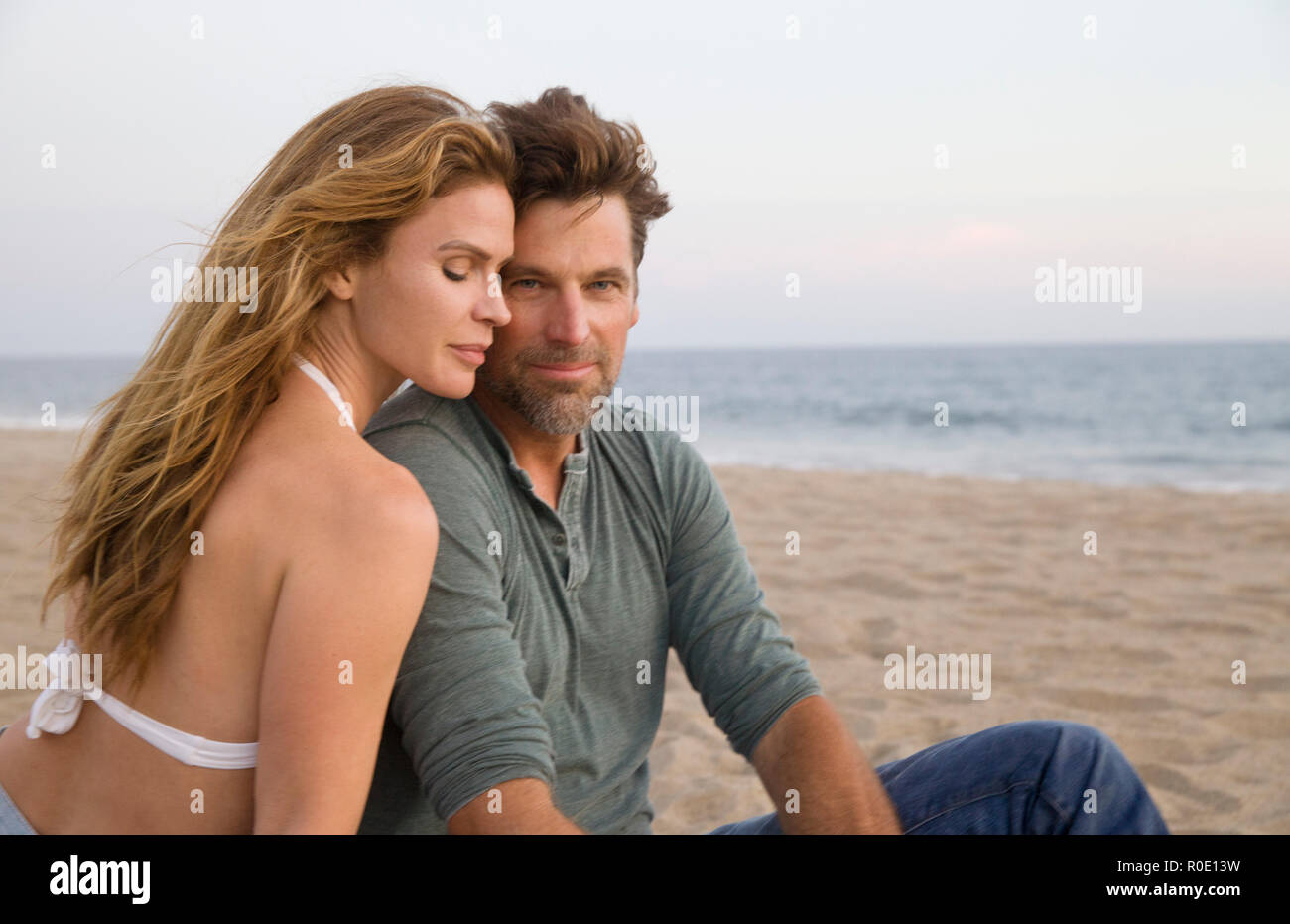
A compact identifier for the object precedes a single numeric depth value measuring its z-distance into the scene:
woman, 1.51
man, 1.77
